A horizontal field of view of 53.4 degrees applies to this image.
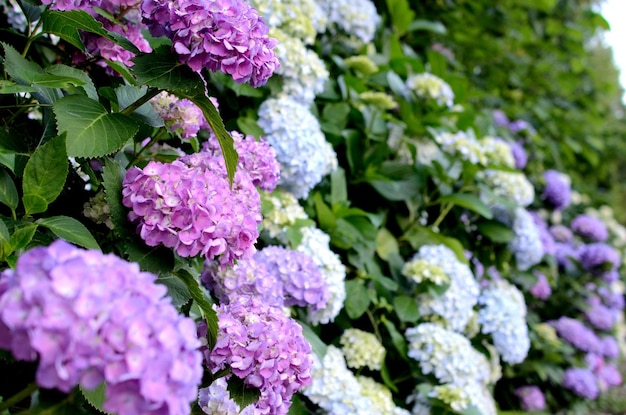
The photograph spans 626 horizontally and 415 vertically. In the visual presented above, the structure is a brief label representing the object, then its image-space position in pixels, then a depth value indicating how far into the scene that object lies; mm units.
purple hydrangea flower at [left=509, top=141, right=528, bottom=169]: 3651
